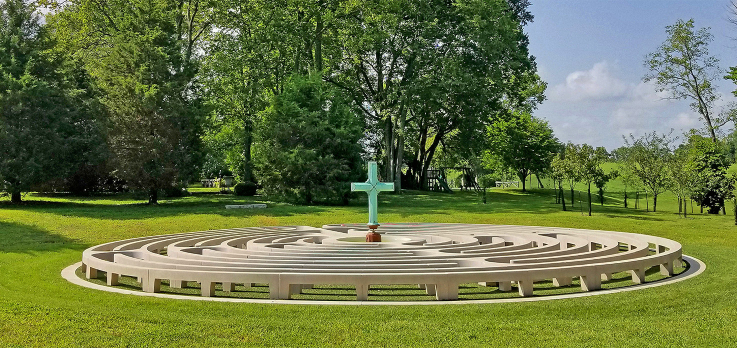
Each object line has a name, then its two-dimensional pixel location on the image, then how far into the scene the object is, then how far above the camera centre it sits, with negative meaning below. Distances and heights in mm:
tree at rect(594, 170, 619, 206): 30734 +253
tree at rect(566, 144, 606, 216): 30594 +1007
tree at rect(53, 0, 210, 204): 31641 +3987
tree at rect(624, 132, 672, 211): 33875 +1118
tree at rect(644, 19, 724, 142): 40000 +7891
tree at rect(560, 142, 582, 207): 30812 +801
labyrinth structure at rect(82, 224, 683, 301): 9992 -1619
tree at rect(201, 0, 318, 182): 39031 +8366
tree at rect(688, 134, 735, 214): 32094 +451
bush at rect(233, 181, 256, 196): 42188 -822
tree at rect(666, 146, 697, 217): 31578 +366
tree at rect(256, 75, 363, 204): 33938 +1734
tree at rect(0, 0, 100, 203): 30062 +3337
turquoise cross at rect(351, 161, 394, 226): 15250 -214
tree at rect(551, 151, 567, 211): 31311 +648
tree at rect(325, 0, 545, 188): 38094 +8006
